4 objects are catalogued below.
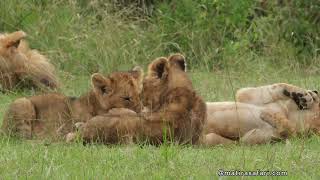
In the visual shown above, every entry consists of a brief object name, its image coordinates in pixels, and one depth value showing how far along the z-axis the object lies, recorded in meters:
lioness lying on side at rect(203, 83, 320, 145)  16.14
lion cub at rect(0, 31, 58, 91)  23.53
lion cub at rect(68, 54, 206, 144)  15.03
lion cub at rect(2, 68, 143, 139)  15.95
